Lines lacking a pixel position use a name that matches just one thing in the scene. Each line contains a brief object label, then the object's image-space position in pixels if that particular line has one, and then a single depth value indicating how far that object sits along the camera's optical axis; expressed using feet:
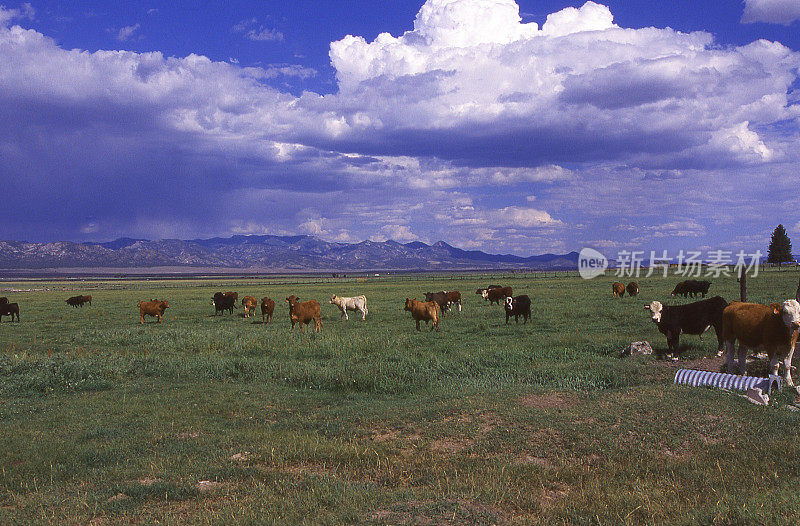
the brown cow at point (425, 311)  82.99
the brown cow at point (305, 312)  89.76
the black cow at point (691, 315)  56.39
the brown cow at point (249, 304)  120.78
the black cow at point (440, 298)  111.45
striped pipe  38.29
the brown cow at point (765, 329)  39.70
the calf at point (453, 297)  119.45
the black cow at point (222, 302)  124.57
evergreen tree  374.02
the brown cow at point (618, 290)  150.41
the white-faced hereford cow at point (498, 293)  136.15
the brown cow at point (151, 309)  112.78
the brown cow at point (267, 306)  106.83
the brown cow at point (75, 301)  161.89
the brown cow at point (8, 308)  115.14
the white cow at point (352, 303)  108.99
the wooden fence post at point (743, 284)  68.74
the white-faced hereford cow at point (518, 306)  88.89
